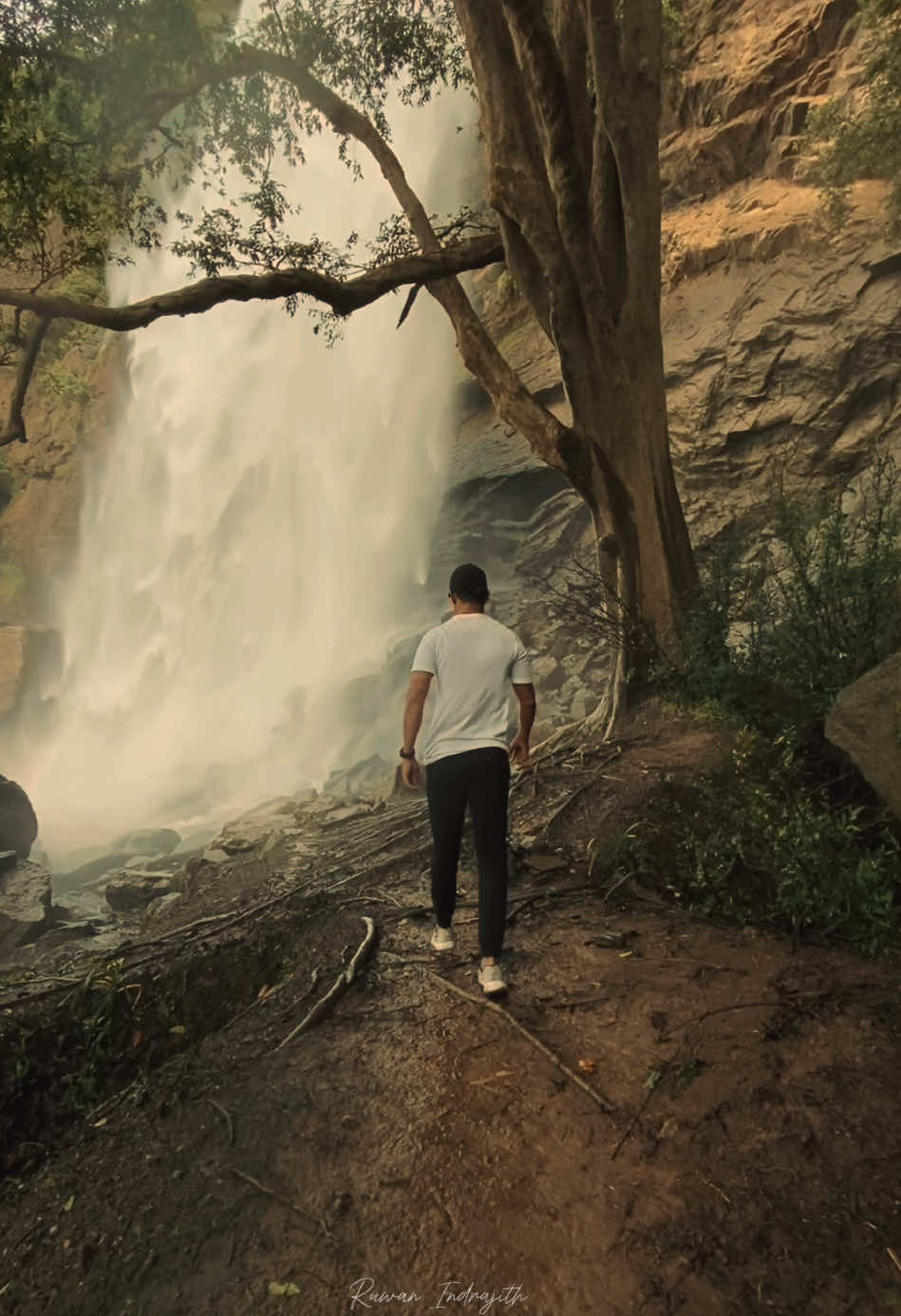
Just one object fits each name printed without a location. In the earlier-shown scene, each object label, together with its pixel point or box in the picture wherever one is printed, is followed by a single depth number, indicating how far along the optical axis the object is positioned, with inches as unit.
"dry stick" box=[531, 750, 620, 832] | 192.1
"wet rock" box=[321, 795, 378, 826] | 399.0
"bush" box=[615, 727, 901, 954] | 130.0
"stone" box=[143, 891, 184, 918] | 354.9
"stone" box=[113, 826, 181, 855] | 574.7
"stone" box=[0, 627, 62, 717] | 1005.8
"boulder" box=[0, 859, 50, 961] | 375.6
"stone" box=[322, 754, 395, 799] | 525.3
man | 124.6
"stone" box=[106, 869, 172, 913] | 406.6
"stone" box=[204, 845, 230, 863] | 381.4
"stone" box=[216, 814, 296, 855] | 395.5
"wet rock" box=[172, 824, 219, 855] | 545.3
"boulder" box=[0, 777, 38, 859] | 522.3
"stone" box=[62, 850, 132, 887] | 527.2
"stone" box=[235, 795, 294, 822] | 463.8
